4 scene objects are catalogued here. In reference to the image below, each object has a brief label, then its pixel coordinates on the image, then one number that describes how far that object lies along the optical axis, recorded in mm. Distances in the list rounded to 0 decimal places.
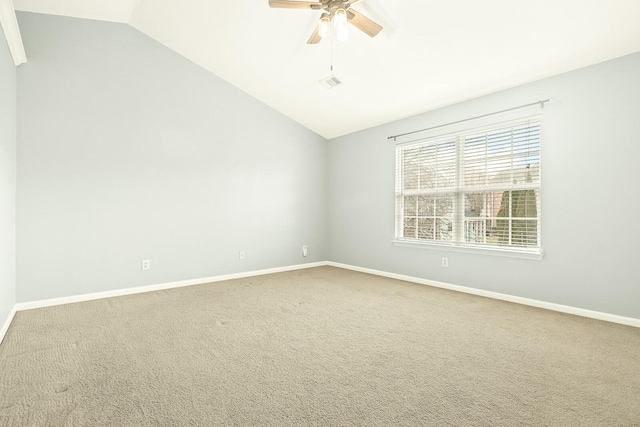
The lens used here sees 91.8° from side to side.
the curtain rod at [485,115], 3238
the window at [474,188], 3410
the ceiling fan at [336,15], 2455
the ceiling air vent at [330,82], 3939
